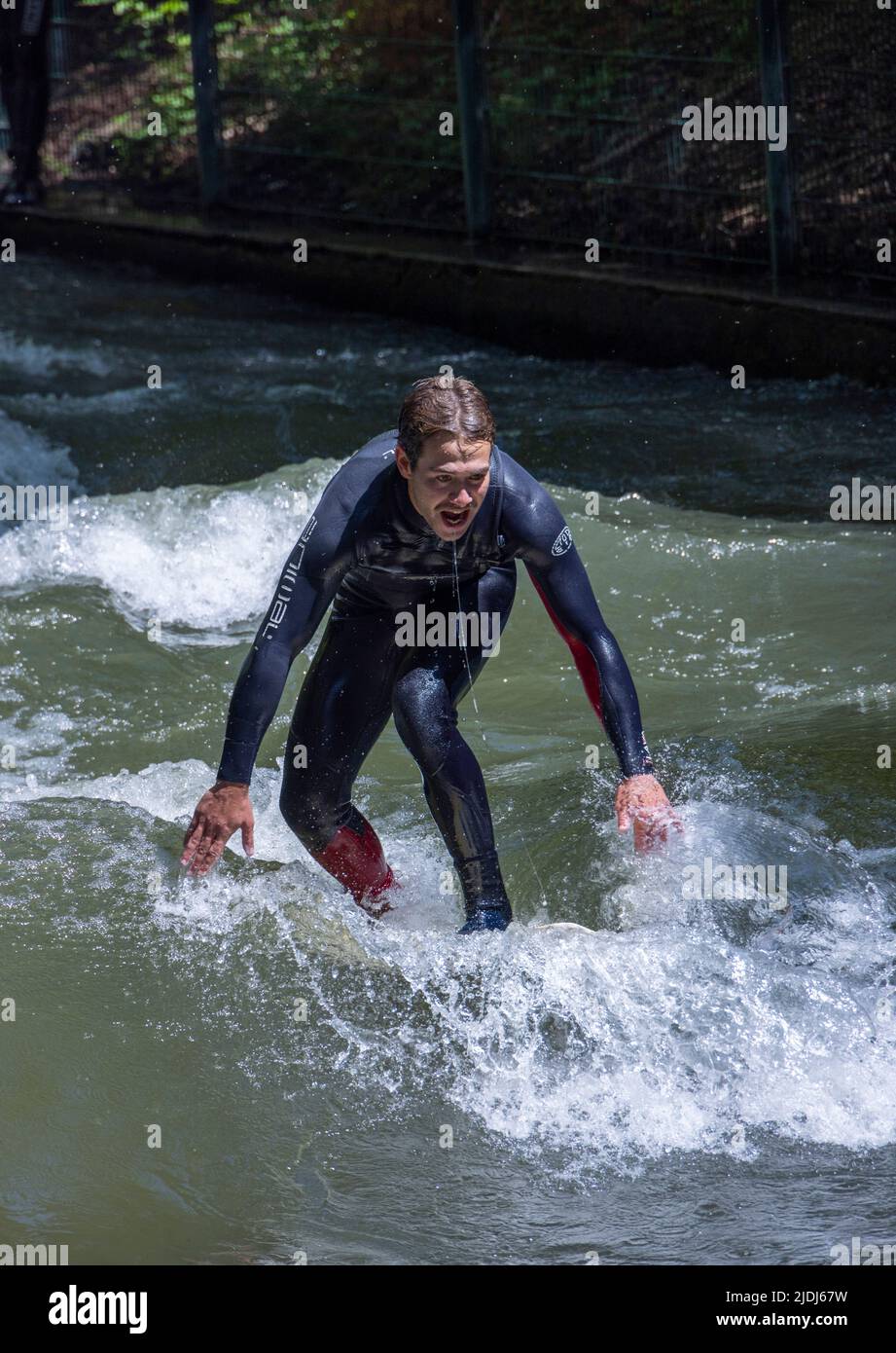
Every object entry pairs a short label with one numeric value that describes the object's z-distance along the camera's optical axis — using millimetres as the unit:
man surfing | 8898
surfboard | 9523
